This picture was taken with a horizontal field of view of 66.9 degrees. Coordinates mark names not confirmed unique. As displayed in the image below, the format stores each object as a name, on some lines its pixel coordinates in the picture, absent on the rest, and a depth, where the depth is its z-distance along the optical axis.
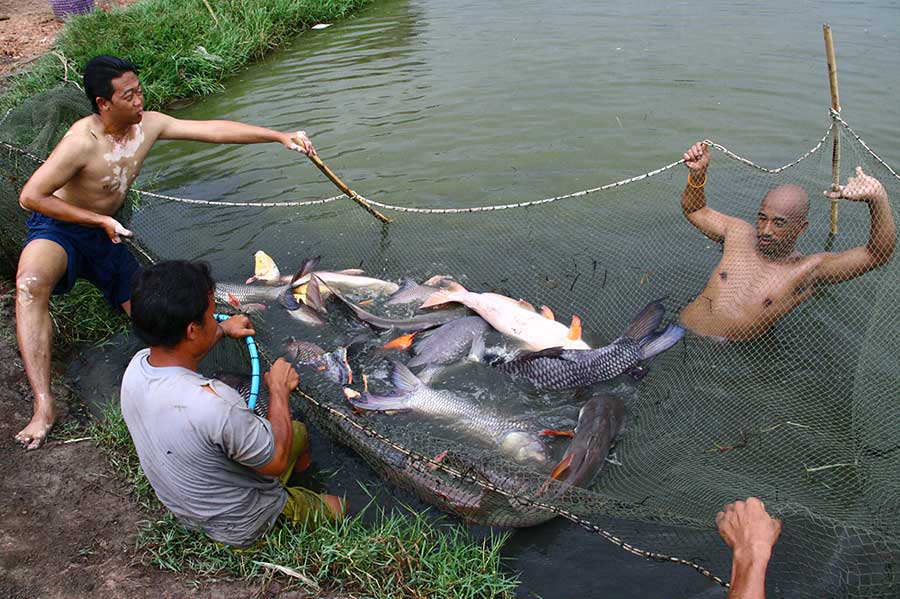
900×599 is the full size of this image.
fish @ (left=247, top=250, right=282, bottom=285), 5.41
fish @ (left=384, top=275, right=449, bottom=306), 5.09
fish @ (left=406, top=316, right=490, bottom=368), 4.51
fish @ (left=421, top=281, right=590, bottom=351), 4.50
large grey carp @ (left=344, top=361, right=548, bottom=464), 3.74
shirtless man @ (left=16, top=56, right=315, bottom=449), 3.92
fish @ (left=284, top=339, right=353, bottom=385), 4.34
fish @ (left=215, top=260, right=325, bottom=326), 4.99
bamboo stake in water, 4.09
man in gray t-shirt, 2.57
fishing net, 3.03
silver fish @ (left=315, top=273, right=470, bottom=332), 4.75
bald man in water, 3.81
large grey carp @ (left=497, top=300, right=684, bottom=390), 4.20
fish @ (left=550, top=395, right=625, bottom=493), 3.43
